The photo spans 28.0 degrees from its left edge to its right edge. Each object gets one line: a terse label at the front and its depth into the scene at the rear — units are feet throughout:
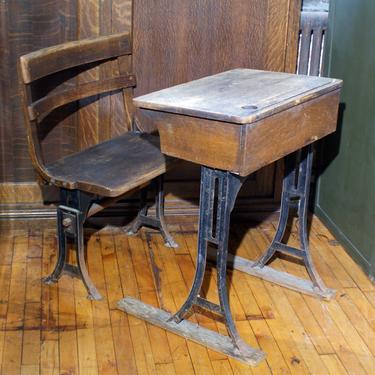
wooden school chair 9.68
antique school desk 8.14
